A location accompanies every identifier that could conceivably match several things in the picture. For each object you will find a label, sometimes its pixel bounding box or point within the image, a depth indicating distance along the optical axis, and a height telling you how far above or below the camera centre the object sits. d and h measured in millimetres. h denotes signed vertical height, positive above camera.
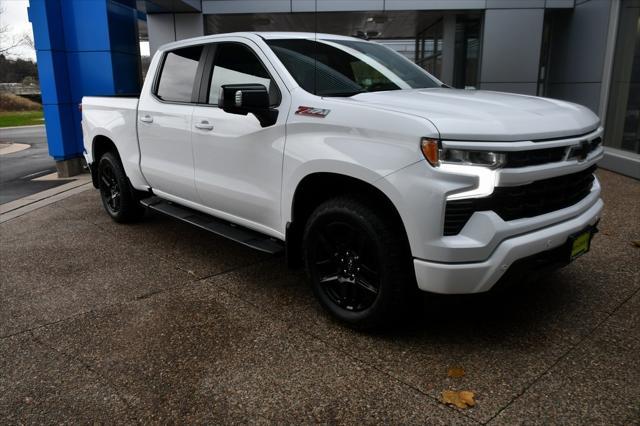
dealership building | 9375 +675
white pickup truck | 2869 -547
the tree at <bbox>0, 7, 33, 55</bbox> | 38031 +2265
